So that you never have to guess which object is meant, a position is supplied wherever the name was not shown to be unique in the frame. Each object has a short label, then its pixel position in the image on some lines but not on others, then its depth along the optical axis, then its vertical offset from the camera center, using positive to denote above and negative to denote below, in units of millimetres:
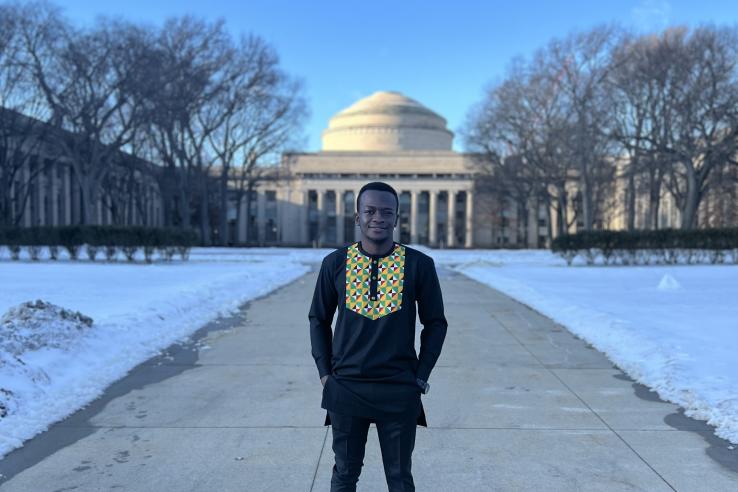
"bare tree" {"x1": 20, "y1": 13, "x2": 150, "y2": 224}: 27094 +7442
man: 2635 -450
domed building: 72250 +6431
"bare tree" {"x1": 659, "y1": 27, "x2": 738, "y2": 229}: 26844 +6278
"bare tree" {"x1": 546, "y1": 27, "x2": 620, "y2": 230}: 30250 +7019
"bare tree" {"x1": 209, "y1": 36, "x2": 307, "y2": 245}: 37312 +8153
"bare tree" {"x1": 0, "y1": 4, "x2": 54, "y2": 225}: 26781 +7147
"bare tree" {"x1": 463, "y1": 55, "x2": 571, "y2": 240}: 33906 +6404
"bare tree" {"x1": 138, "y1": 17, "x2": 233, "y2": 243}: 29859 +7523
